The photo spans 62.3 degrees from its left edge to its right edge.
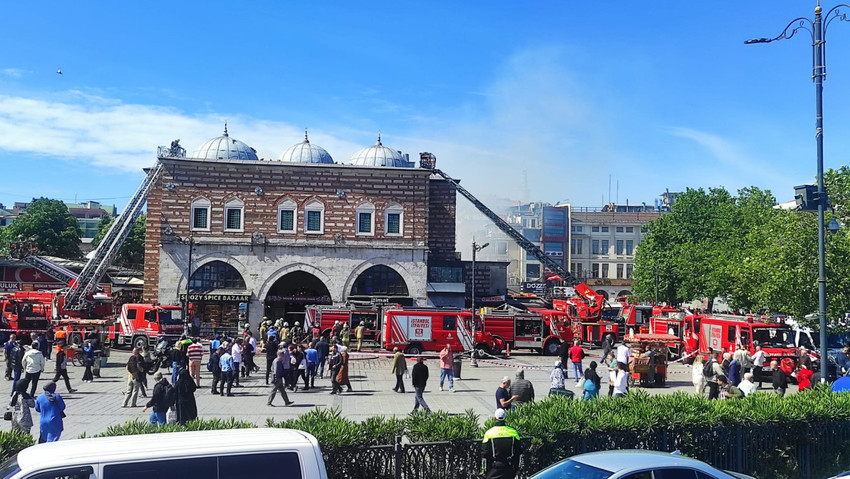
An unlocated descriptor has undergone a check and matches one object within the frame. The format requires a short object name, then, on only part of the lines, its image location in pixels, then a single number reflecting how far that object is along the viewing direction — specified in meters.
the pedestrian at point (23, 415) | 12.45
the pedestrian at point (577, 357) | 23.45
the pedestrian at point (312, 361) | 22.11
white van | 6.23
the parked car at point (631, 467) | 7.53
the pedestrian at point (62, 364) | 20.42
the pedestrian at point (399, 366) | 21.36
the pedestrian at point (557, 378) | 17.31
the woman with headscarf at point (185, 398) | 13.47
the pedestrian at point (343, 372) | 21.33
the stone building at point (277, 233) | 41.81
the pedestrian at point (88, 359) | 23.09
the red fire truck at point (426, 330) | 32.28
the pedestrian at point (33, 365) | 18.06
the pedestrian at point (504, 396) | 14.19
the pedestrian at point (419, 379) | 17.45
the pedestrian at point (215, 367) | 20.58
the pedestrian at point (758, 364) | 23.55
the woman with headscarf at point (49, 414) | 11.89
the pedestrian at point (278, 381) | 18.27
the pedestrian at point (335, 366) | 21.36
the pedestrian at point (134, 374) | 18.50
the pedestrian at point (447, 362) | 21.73
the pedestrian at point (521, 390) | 14.62
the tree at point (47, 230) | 67.03
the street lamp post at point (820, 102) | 16.16
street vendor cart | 23.69
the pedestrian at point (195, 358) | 21.33
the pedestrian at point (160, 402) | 13.30
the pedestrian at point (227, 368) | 20.23
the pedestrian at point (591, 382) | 16.19
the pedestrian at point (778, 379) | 19.66
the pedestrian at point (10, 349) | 21.44
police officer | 9.15
